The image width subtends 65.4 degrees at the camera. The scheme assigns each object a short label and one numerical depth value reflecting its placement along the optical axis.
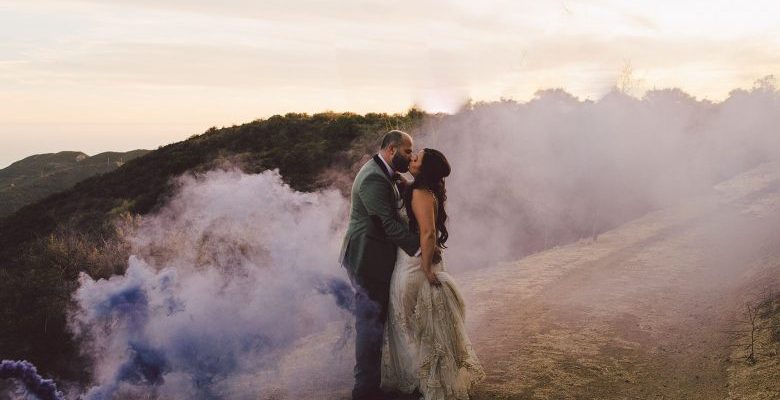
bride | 4.75
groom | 4.76
